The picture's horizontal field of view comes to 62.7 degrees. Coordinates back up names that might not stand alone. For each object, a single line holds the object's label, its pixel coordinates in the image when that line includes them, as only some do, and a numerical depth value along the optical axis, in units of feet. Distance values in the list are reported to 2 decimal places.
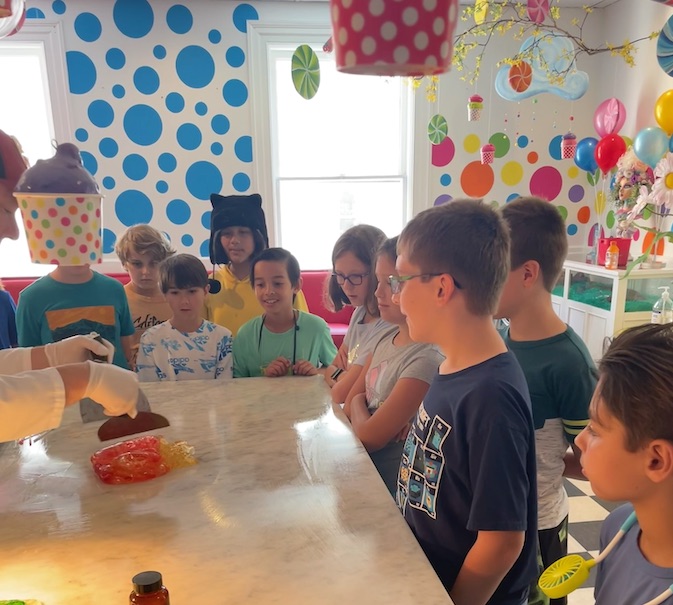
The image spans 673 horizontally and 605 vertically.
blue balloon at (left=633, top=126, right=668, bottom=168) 12.23
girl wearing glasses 5.83
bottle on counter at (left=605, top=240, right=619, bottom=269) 13.26
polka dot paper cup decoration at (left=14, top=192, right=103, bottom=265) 3.81
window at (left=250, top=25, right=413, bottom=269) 15.46
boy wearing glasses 3.17
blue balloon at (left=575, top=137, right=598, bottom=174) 14.66
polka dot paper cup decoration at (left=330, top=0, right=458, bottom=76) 1.97
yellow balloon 11.95
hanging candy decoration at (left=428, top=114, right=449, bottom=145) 15.14
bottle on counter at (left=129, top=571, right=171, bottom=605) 2.38
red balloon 13.67
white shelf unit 12.73
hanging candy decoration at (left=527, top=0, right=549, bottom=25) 9.44
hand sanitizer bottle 11.91
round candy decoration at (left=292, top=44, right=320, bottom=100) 11.79
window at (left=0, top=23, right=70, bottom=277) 14.19
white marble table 2.75
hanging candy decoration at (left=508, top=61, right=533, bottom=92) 13.12
